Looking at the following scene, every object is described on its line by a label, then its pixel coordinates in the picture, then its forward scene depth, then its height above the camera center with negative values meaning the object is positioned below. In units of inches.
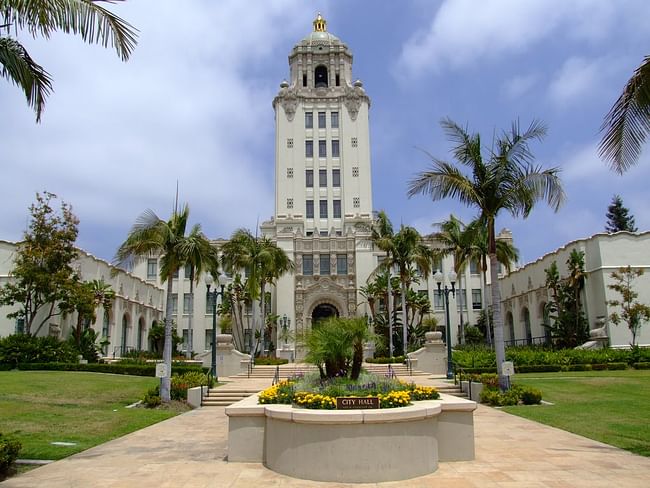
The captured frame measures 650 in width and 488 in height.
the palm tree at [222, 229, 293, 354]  1485.0 +259.6
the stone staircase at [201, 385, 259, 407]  829.8 -61.4
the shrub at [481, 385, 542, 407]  733.9 -59.1
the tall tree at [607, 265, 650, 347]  1339.2 +111.3
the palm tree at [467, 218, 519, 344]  1473.9 +276.1
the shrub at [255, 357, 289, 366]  1478.8 -19.2
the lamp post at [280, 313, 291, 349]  1982.5 +115.4
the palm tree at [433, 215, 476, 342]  1547.7 +312.5
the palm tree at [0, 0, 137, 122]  329.4 +200.6
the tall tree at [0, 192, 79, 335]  1246.9 +187.5
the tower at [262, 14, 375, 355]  2043.6 +663.4
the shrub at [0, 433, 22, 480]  346.3 -59.8
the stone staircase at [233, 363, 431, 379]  1203.4 -38.1
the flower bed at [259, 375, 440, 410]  377.1 -28.2
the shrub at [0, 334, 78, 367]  1196.5 +14.9
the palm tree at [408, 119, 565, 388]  727.1 +216.2
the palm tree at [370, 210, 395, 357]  1530.5 +318.6
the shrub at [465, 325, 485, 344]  2009.1 +52.6
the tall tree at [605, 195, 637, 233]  2668.1 +627.9
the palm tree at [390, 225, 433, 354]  1524.4 +279.7
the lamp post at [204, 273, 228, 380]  1058.6 +35.2
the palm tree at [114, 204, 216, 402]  773.3 +150.3
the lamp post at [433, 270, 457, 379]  1029.2 +50.4
